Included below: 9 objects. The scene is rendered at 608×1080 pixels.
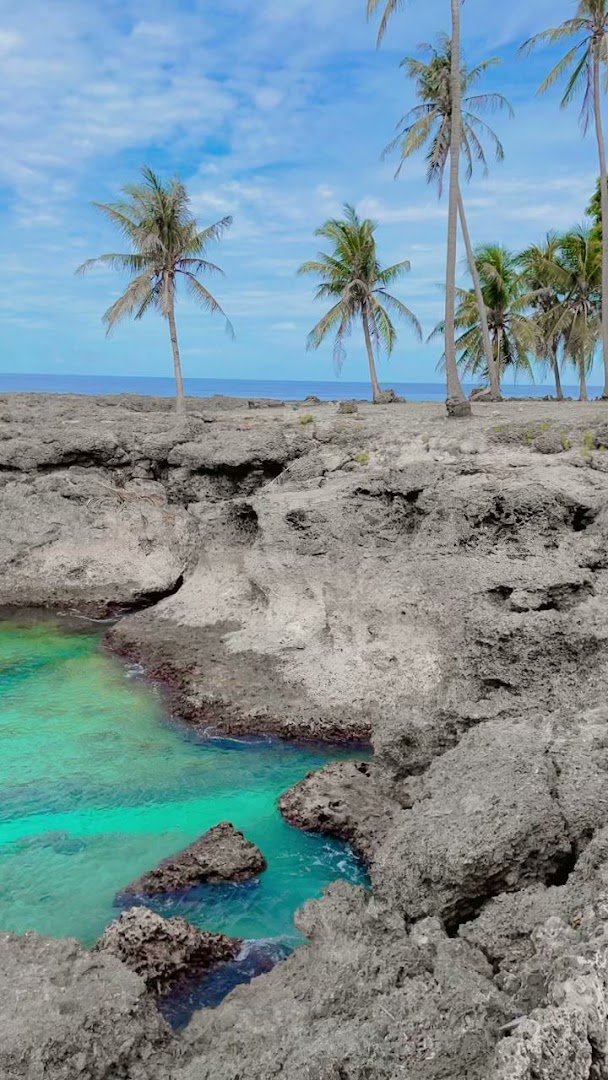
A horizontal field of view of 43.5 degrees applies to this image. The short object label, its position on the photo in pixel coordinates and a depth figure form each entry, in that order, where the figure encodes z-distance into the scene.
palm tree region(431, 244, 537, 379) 40.12
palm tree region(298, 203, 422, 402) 36.28
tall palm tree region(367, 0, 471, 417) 24.84
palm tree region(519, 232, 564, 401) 39.31
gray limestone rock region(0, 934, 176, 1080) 5.40
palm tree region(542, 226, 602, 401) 38.06
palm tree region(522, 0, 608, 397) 25.39
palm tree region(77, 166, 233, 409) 30.16
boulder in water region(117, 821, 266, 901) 9.91
